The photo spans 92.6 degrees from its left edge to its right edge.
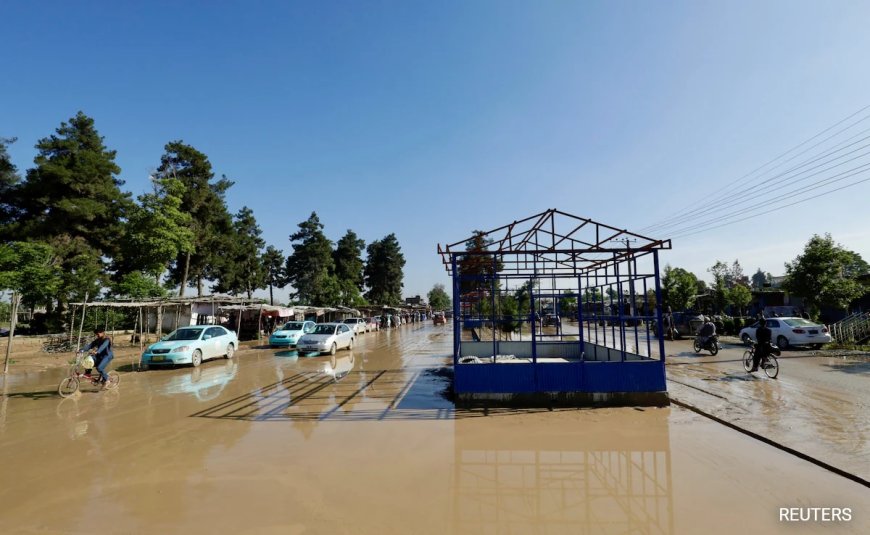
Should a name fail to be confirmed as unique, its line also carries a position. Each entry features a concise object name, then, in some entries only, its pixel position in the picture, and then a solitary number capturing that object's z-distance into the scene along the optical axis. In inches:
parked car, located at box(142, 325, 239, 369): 568.1
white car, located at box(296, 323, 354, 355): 741.3
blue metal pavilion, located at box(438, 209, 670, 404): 336.5
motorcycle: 660.1
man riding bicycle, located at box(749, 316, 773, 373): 462.9
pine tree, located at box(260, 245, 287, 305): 2586.1
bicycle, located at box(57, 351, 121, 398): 395.2
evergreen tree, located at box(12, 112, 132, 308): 1166.3
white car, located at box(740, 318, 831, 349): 695.7
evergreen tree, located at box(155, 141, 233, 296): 1560.0
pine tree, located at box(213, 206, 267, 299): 1814.7
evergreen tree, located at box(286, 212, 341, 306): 2058.3
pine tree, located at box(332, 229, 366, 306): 2770.7
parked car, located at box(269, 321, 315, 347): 895.7
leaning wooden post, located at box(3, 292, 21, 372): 509.3
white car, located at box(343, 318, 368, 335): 1307.9
